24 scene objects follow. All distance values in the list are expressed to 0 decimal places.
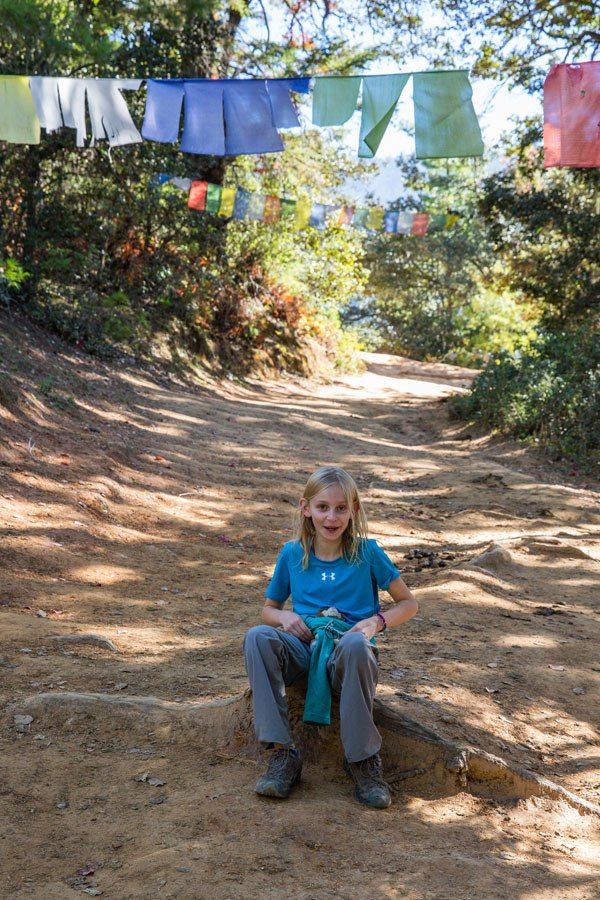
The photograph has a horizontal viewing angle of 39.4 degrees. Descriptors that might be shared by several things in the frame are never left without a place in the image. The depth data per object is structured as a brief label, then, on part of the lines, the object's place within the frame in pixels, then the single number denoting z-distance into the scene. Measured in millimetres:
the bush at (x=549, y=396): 11945
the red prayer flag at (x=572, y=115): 6746
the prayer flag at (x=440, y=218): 16786
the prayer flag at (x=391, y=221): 16875
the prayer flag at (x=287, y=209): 17244
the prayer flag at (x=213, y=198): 15578
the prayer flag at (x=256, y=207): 16453
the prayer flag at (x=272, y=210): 16422
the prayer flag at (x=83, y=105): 7508
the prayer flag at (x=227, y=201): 15726
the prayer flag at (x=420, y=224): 16489
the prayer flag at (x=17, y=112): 7305
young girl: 2906
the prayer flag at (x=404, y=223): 16828
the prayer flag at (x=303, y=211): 16828
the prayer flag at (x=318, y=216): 17484
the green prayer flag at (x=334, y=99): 7355
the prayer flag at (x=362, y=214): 17002
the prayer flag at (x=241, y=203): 16312
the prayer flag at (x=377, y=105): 7137
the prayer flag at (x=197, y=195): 15359
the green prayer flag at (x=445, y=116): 7008
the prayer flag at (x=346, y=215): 17456
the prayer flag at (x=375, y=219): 16669
